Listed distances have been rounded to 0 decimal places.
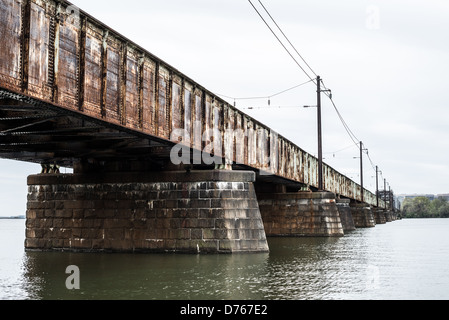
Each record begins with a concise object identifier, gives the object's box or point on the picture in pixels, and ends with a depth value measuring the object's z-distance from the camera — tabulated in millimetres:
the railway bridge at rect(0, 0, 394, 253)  14117
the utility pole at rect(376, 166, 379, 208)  115612
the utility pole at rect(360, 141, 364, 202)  84156
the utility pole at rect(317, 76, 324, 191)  45000
